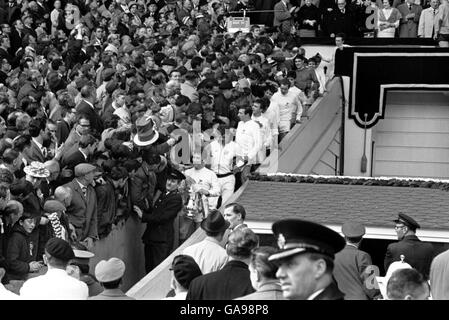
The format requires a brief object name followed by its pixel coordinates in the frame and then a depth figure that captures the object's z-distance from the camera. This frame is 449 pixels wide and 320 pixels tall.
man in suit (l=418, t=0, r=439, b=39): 26.83
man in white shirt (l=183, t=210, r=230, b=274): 10.23
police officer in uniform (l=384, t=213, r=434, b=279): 11.20
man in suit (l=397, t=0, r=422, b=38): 27.41
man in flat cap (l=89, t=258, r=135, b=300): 8.61
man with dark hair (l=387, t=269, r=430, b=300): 7.26
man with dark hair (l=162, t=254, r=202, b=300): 8.85
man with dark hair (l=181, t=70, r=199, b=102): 19.03
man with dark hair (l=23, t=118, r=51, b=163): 13.65
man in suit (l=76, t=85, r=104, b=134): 16.02
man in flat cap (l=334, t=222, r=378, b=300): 9.75
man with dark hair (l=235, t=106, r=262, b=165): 16.88
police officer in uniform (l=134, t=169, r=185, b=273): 14.39
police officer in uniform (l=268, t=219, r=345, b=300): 6.39
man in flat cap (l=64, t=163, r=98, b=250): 12.70
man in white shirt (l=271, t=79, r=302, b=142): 19.55
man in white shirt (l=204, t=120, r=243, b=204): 16.12
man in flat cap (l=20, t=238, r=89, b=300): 8.73
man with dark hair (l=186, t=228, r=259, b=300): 8.56
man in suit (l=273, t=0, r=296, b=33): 26.89
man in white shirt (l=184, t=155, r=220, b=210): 15.32
